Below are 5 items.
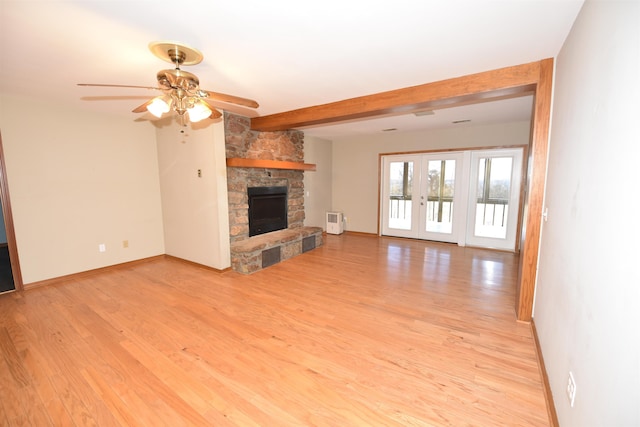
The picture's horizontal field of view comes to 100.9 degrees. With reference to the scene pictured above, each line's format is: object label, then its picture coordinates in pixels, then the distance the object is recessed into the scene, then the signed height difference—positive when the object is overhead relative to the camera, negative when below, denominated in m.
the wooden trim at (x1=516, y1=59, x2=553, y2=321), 2.24 -0.05
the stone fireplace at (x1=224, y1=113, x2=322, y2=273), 3.91 -0.03
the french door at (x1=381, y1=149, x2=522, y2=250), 4.91 -0.26
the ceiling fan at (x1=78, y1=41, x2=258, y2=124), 1.82 +0.68
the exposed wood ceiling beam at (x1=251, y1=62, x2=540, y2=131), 2.37 +0.91
